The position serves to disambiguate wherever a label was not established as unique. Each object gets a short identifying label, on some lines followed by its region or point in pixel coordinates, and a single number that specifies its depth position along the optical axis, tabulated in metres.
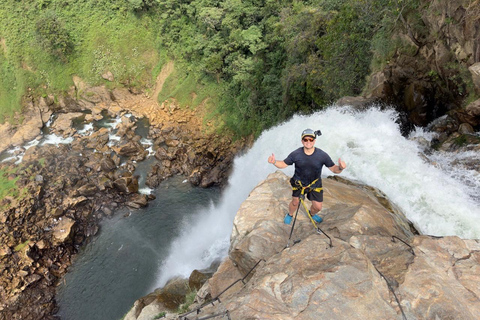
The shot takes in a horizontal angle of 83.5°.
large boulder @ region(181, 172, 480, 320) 4.00
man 5.45
